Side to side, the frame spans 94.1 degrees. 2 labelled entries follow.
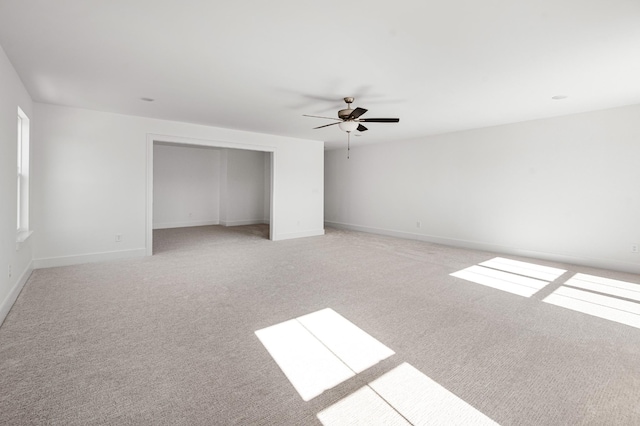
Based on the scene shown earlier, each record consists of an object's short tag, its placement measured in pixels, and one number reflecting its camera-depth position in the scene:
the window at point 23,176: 4.07
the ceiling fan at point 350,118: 3.96
